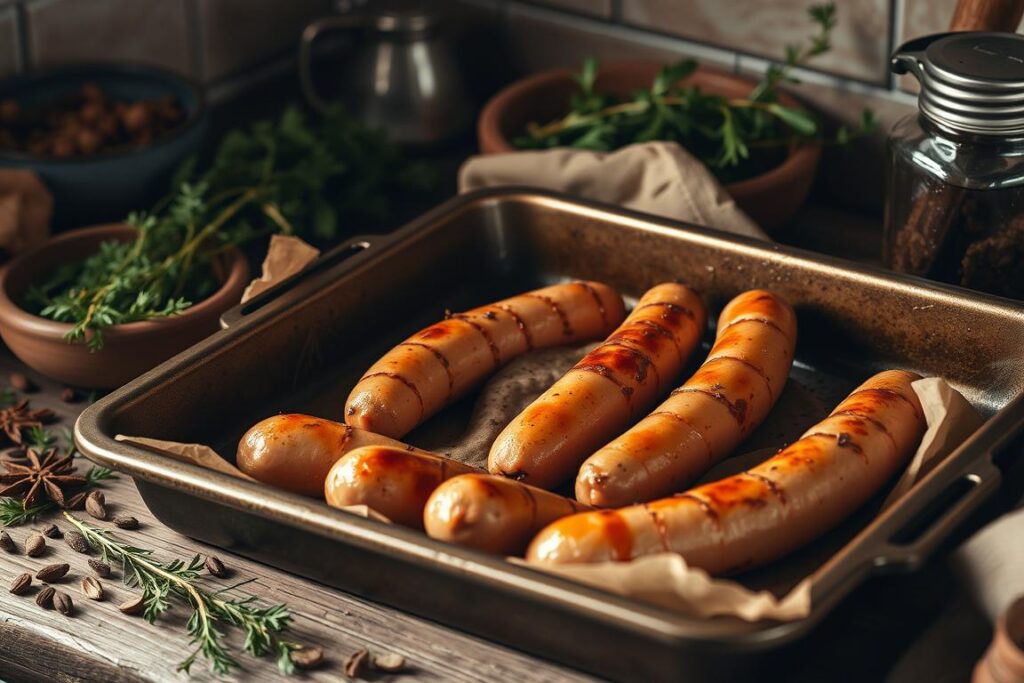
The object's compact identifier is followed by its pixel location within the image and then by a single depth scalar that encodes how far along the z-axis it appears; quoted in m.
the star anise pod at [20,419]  1.23
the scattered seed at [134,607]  1.10
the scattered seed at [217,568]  1.11
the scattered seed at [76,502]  1.18
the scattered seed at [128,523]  1.16
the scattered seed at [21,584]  1.12
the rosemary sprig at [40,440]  1.22
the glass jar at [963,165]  1.17
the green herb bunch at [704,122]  1.38
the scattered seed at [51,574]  1.12
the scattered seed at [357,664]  1.06
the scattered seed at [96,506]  1.17
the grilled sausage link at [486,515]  1.05
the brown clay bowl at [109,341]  1.24
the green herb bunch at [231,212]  1.27
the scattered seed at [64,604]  1.11
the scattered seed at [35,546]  1.14
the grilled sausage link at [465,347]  1.17
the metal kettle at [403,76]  1.50
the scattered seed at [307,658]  1.06
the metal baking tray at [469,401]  1.01
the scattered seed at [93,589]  1.11
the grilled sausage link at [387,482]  1.08
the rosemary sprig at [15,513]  1.17
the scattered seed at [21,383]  1.28
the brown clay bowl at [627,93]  1.34
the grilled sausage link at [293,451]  1.12
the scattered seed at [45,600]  1.11
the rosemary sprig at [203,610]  1.07
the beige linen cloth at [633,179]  1.31
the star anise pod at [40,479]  1.18
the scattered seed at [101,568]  1.13
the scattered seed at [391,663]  1.06
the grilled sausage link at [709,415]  1.10
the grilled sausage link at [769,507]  1.04
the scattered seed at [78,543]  1.15
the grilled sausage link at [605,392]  1.13
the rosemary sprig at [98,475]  1.19
